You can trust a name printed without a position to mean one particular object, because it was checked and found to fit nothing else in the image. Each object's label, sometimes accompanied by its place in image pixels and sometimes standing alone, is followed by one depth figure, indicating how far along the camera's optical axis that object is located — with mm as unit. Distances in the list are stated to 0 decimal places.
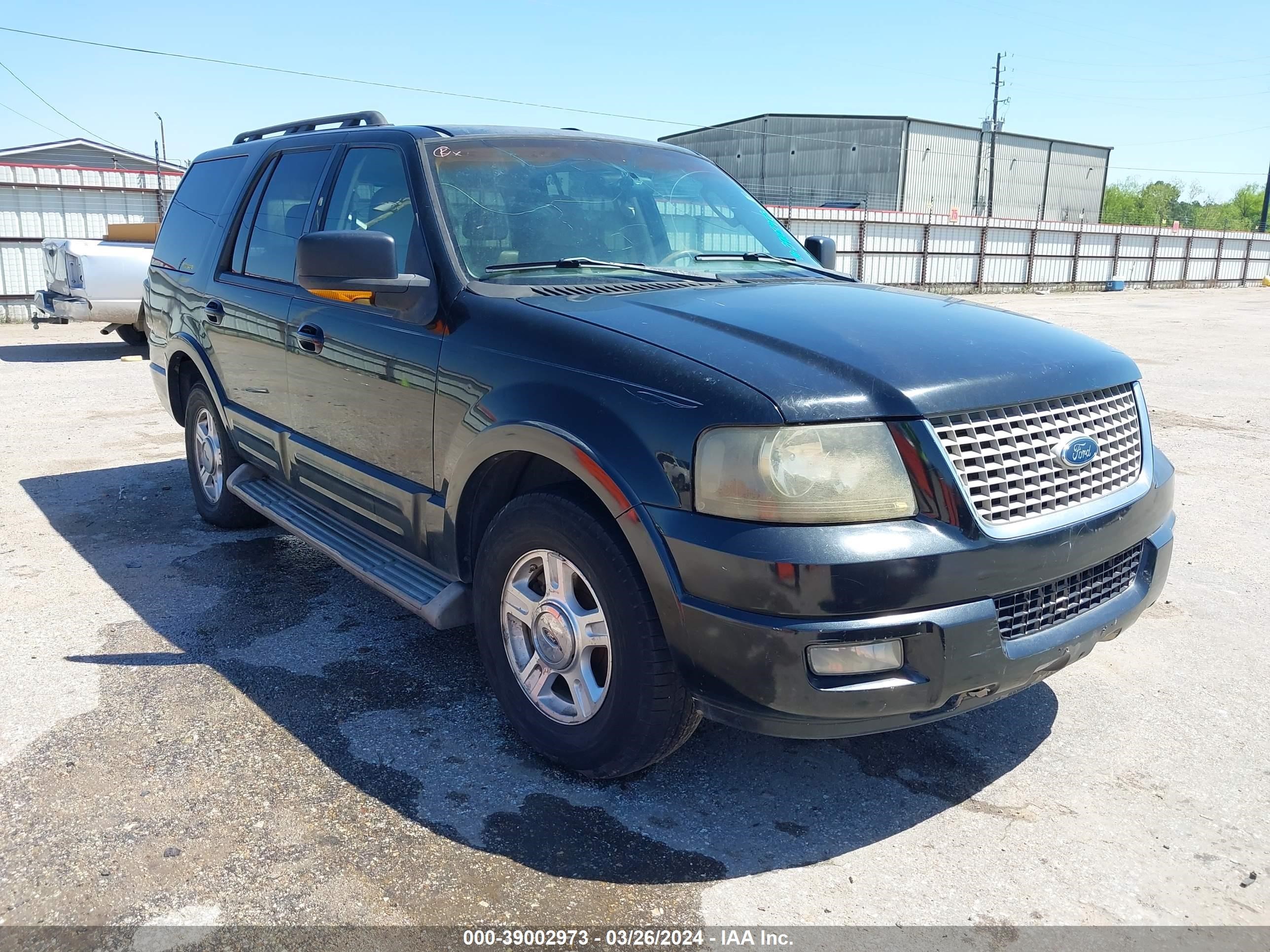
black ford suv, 2406
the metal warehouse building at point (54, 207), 15617
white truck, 11781
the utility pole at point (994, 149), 51406
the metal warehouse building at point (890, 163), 51500
